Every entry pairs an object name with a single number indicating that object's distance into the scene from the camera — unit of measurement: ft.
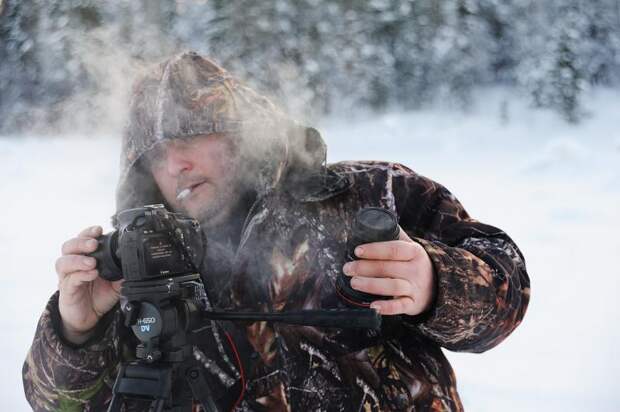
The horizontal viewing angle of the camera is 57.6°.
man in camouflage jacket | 4.32
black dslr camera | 3.34
